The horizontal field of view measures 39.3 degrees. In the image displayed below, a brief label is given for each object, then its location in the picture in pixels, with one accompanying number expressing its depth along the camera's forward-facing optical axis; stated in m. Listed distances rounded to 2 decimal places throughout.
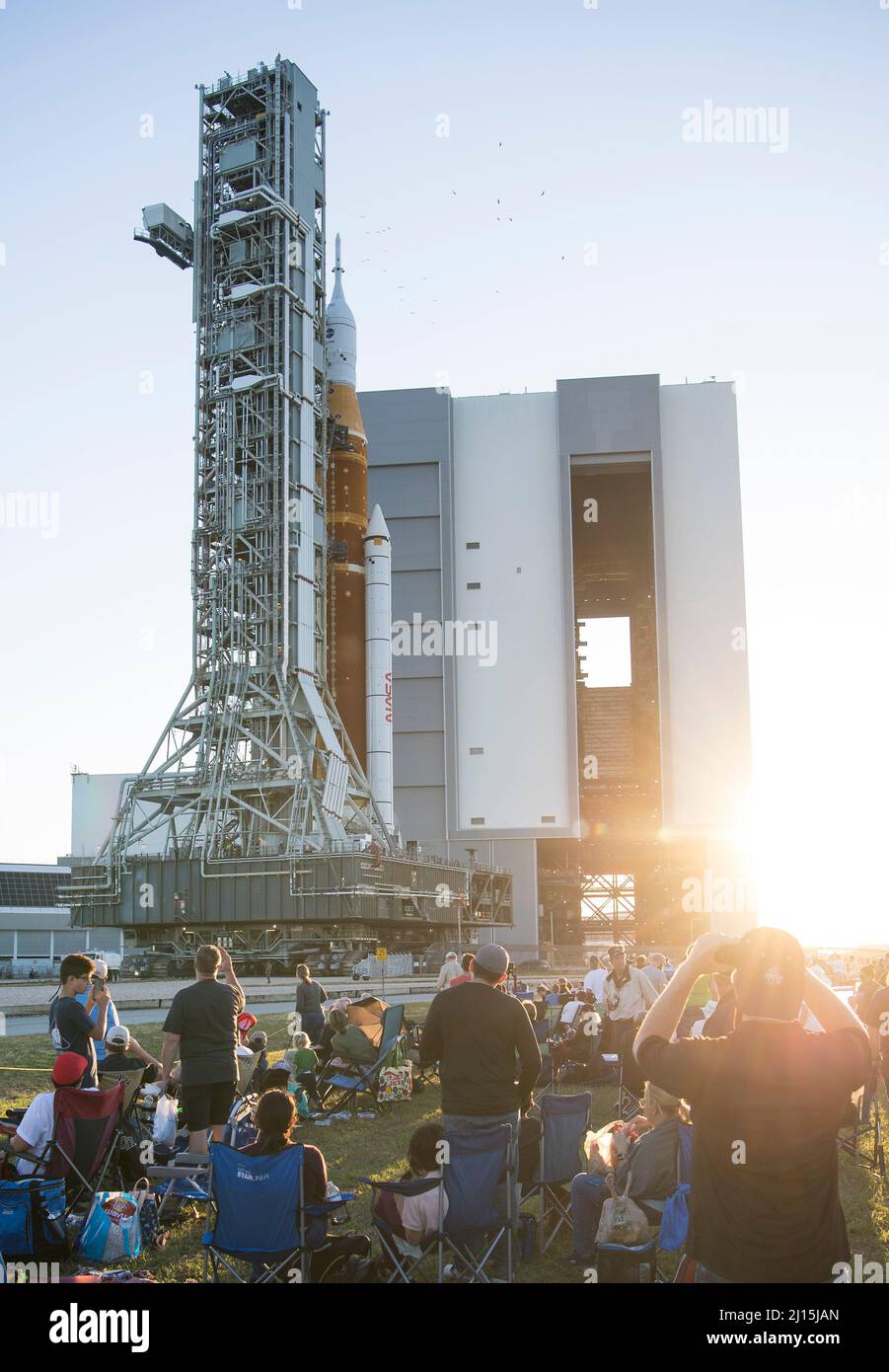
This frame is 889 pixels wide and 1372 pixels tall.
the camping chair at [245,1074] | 11.99
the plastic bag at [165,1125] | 9.40
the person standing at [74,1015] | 8.54
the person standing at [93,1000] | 9.81
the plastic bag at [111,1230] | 7.46
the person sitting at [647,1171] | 7.23
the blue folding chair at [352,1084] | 13.23
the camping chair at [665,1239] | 6.57
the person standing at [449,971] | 18.02
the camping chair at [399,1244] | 6.66
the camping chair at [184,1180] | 8.14
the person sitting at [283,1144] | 6.65
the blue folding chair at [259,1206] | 6.45
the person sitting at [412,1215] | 6.95
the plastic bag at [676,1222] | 6.61
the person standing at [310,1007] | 15.55
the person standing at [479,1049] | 7.15
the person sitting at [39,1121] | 7.77
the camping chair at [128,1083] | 8.89
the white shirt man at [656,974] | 15.86
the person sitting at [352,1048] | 13.95
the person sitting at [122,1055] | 10.15
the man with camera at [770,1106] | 3.85
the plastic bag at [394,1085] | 14.02
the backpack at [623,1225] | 6.96
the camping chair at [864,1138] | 10.44
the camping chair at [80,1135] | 7.82
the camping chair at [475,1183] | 6.77
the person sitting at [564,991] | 21.59
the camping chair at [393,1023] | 14.06
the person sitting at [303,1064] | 13.40
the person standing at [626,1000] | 14.37
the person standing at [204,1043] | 8.99
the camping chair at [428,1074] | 16.49
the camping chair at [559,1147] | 8.23
